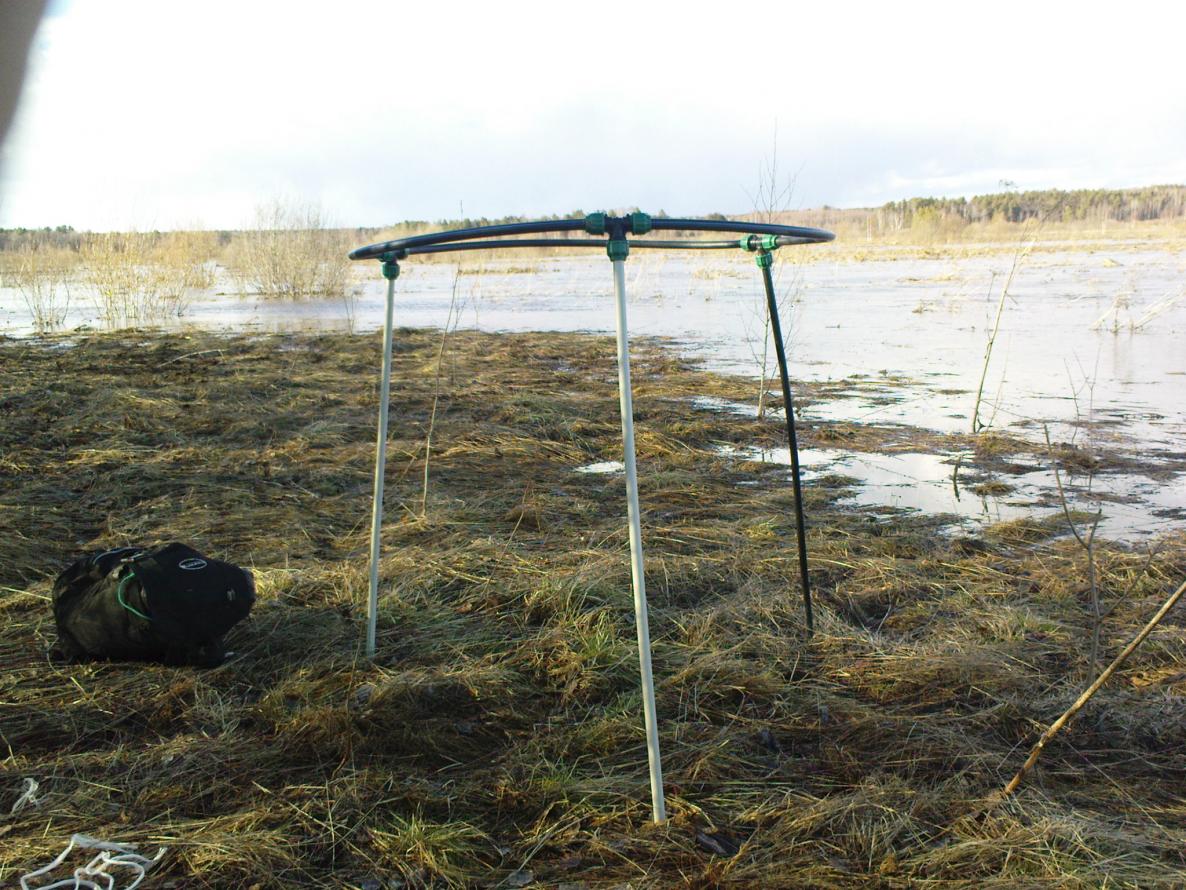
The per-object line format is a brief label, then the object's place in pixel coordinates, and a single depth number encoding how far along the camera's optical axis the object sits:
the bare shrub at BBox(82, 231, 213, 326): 17.25
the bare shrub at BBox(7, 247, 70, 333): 16.44
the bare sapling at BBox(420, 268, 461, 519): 4.65
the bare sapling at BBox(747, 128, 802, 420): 7.15
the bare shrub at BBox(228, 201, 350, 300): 22.59
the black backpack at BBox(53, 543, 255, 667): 2.90
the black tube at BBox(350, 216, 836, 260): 1.91
